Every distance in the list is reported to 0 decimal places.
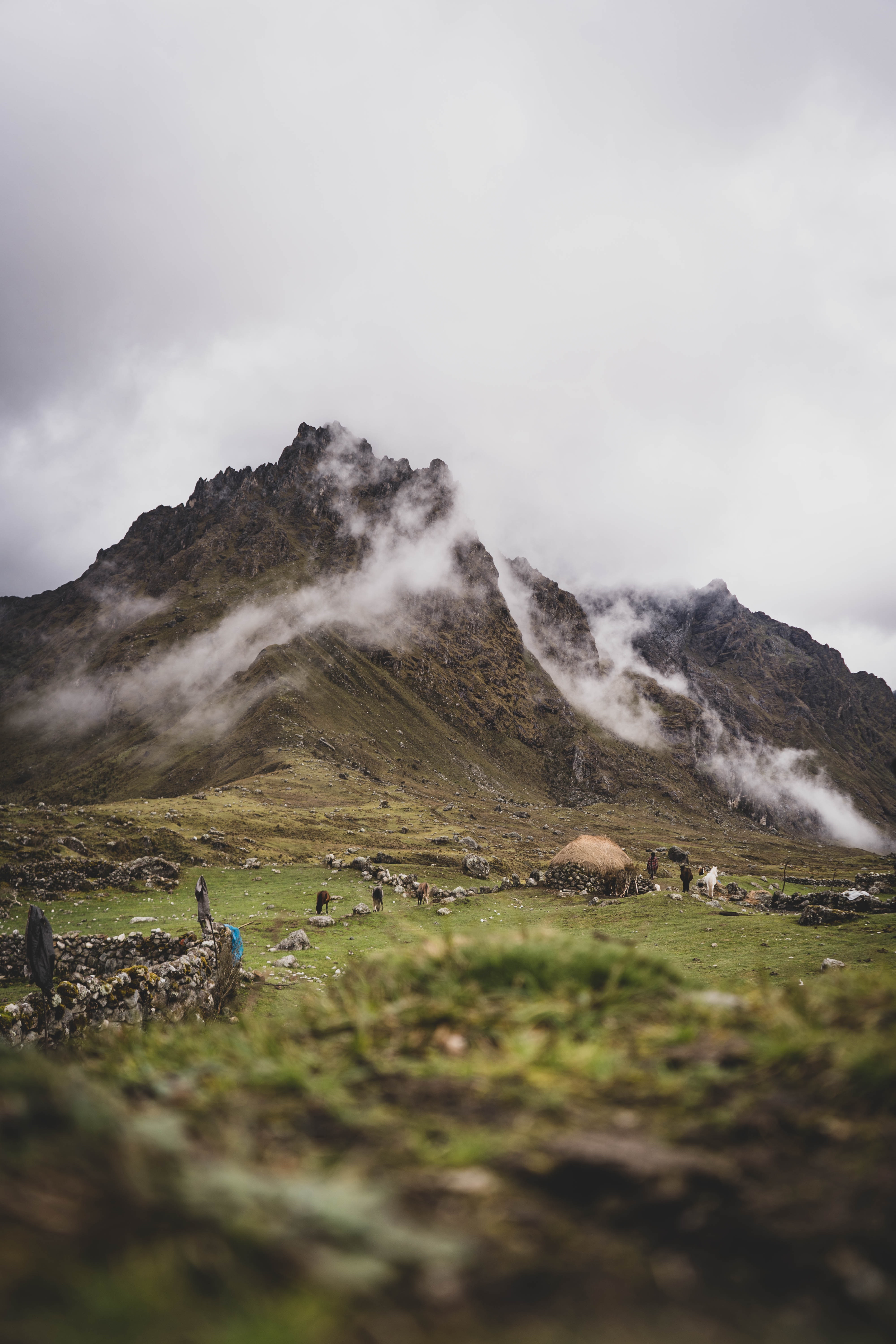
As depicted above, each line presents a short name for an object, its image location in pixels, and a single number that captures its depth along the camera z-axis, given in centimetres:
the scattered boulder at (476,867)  4294
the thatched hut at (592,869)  3866
